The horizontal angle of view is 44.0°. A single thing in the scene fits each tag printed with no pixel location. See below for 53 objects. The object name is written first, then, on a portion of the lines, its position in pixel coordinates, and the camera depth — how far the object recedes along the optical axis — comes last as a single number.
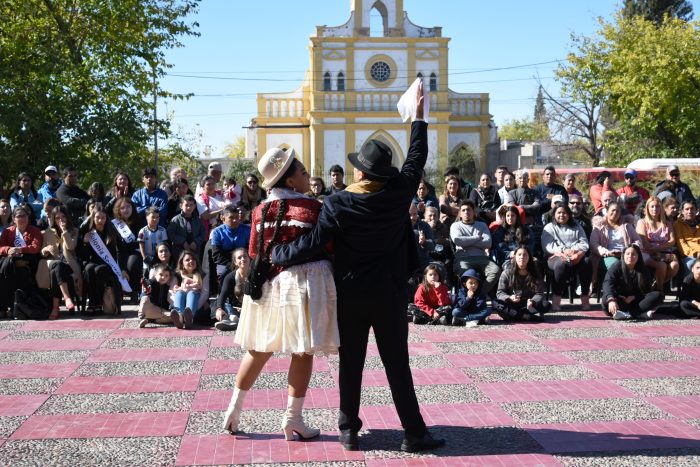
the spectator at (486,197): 13.41
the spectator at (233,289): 10.65
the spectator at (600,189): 14.37
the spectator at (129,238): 12.30
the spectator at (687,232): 12.61
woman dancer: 5.56
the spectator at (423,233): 11.96
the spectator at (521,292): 11.02
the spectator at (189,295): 10.59
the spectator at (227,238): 11.52
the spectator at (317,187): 13.30
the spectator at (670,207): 12.63
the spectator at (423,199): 13.24
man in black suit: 5.53
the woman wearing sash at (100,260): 11.75
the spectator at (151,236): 12.17
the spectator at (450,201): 13.02
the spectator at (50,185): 13.93
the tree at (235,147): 94.12
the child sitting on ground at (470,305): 10.78
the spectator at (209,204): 13.26
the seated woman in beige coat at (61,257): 11.59
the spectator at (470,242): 11.96
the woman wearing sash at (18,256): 11.61
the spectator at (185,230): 12.31
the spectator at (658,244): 12.34
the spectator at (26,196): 13.59
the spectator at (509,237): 12.13
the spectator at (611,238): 12.10
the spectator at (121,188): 13.34
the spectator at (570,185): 13.86
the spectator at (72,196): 13.41
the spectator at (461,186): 13.71
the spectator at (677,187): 14.38
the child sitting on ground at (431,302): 10.86
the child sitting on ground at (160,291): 10.81
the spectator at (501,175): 14.20
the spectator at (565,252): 11.97
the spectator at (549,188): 13.42
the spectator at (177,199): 13.49
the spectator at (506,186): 13.59
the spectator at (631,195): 14.45
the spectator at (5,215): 12.25
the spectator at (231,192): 13.69
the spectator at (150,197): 13.21
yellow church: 60.09
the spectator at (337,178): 13.59
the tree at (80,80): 19.55
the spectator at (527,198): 12.85
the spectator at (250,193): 13.52
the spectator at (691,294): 11.09
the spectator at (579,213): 12.99
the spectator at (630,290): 11.09
